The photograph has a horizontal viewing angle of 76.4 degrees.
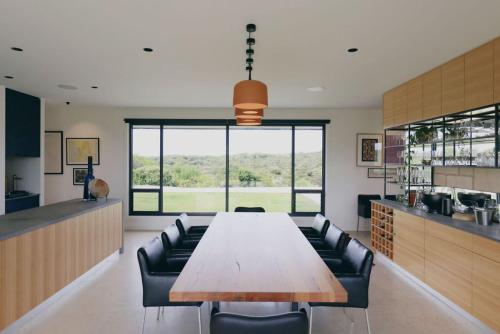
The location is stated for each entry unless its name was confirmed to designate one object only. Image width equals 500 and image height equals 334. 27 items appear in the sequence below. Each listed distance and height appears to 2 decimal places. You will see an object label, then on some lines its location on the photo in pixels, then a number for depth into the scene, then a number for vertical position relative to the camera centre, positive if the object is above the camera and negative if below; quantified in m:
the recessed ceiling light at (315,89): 4.91 +1.22
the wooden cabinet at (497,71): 2.89 +0.88
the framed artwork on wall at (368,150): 6.85 +0.36
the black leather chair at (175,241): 3.12 -0.79
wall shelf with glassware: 3.30 +0.28
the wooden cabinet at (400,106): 4.62 +0.91
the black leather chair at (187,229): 3.72 -0.81
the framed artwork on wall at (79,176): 6.82 -0.25
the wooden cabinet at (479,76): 2.99 +0.90
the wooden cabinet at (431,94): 3.81 +0.91
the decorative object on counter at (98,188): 4.53 -0.34
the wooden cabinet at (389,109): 5.00 +0.93
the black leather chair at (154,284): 2.31 -0.86
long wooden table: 1.75 -0.69
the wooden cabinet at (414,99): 4.22 +0.93
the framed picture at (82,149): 6.79 +0.33
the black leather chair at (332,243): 3.06 -0.79
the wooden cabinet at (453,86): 3.39 +0.91
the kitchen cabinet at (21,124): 5.18 +0.67
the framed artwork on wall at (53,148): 6.79 +0.34
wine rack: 4.58 -0.94
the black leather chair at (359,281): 2.32 -0.84
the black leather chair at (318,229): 3.74 -0.77
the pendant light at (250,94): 2.36 +0.53
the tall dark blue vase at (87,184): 4.52 -0.28
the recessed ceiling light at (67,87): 4.91 +1.22
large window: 6.91 -0.04
